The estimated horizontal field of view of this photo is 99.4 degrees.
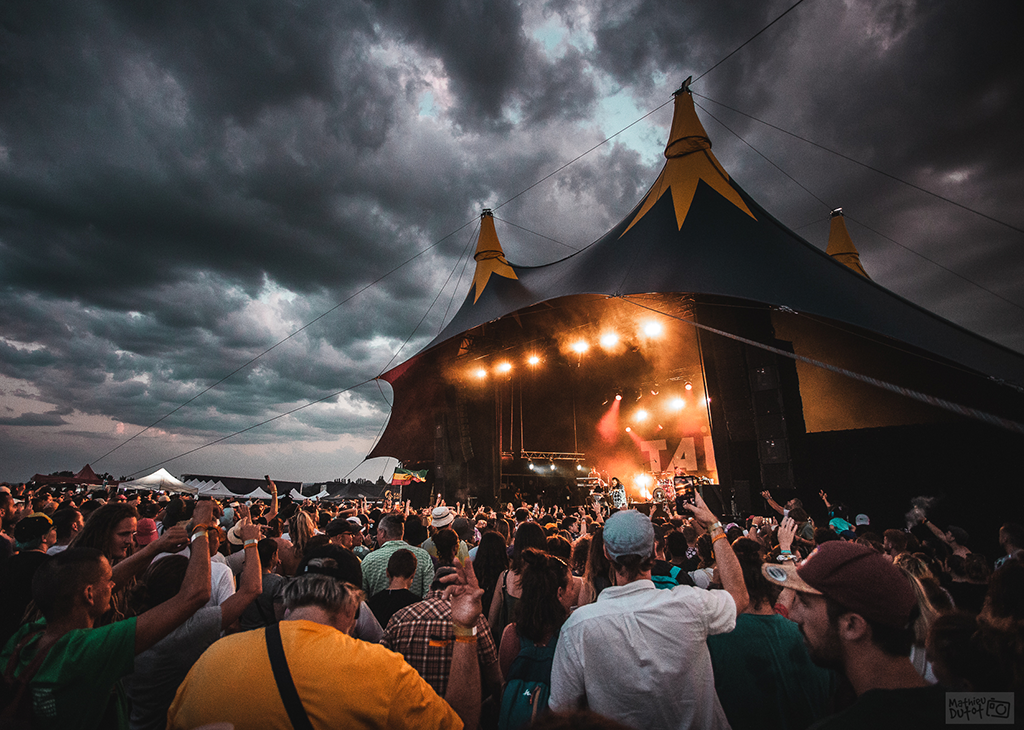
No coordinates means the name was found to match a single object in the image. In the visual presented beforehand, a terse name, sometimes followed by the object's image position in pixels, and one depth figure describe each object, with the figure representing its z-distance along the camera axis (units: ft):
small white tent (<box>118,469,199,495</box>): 74.49
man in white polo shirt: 4.88
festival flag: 63.48
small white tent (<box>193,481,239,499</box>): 93.30
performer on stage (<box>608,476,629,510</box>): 45.97
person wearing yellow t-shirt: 3.85
